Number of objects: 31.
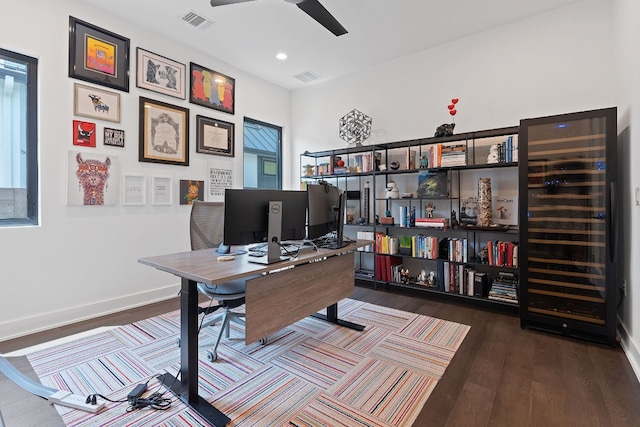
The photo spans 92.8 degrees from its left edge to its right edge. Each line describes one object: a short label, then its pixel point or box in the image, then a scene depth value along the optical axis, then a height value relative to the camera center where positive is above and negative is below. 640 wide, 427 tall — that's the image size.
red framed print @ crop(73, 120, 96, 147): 2.87 +0.74
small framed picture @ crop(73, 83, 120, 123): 2.88 +1.06
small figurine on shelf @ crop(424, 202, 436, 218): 3.73 +0.00
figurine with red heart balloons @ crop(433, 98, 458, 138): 3.48 +0.95
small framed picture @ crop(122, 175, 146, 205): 3.23 +0.23
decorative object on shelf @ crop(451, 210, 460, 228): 3.47 -0.11
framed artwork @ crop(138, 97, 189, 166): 3.37 +0.90
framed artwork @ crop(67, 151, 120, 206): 2.85 +0.31
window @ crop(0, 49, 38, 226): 2.60 +0.62
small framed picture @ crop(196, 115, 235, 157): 3.88 +0.99
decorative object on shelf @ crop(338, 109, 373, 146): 4.28 +1.18
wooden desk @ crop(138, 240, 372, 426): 1.69 -0.54
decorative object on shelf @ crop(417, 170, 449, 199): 3.54 +0.31
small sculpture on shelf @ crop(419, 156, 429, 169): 3.67 +0.58
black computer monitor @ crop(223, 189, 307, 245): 1.89 -0.03
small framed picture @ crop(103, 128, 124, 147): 3.07 +0.75
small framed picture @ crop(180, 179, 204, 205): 3.73 +0.25
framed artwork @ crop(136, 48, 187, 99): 3.33 +1.57
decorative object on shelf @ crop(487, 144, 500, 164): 3.19 +0.58
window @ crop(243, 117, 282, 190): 4.67 +0.90
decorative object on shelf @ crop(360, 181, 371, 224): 4.27 +0.08
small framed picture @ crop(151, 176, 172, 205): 3.46 +0.24
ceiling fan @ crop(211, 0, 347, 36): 2.43 +1.67
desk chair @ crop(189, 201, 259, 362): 2.23 -0.30
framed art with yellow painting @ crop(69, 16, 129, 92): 2.86 +1.53
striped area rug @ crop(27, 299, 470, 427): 1.64 -1.09
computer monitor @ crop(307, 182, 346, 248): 2.29 -0.02
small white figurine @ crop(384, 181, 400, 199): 3.90 +0.25
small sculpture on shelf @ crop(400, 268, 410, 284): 3.84 -0.83
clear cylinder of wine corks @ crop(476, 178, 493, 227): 3.28 +0.08
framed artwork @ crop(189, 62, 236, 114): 3.82 +1.60
